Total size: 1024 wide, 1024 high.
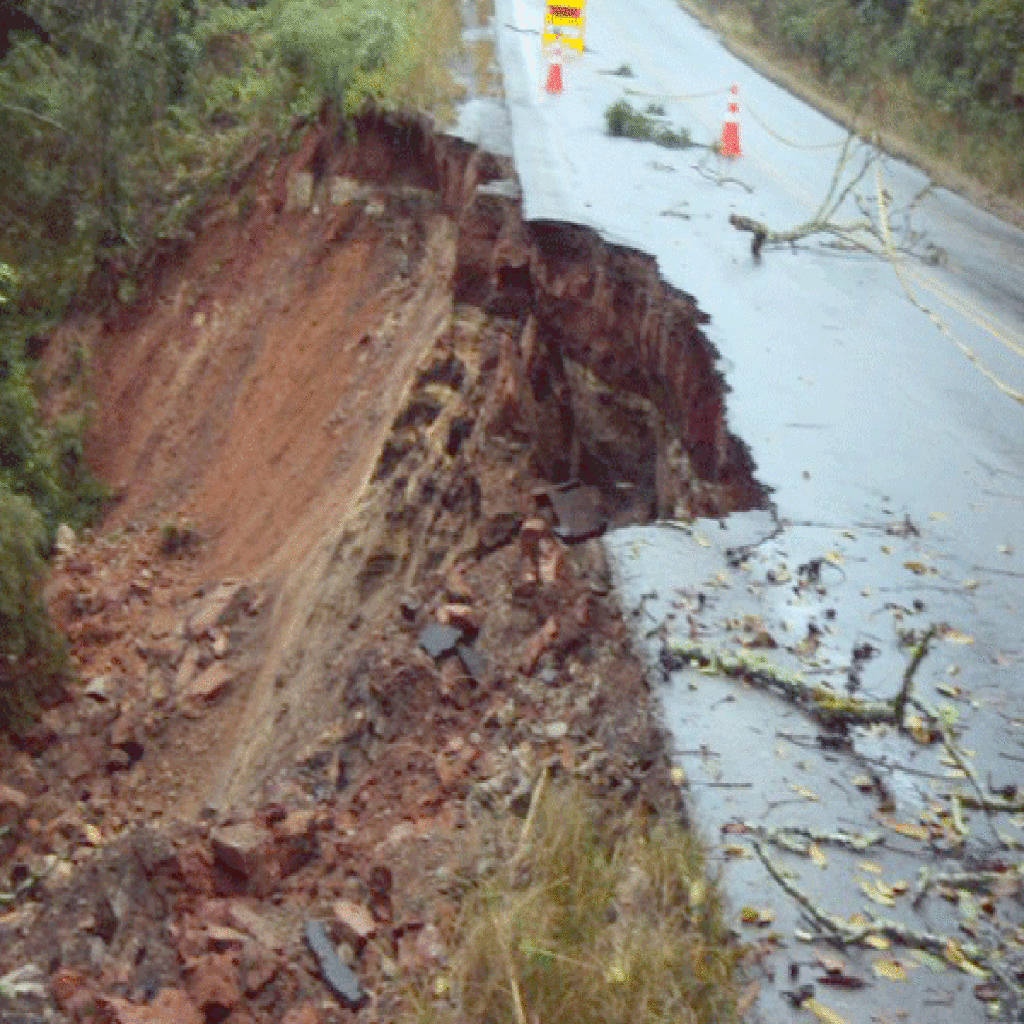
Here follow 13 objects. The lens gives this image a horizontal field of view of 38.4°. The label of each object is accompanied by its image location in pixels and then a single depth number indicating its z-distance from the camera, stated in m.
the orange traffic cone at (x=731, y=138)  14.41
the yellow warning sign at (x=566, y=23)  18.38
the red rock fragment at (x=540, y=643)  5.99
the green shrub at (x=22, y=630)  10.22
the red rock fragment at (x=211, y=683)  9.85
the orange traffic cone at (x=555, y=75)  15.27
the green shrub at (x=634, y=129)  14.02
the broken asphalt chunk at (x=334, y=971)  4.70
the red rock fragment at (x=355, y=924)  4.94
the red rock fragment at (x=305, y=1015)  4.70
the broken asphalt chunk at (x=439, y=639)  6.60
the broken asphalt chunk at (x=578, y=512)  7.01
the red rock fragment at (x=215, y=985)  5.08
